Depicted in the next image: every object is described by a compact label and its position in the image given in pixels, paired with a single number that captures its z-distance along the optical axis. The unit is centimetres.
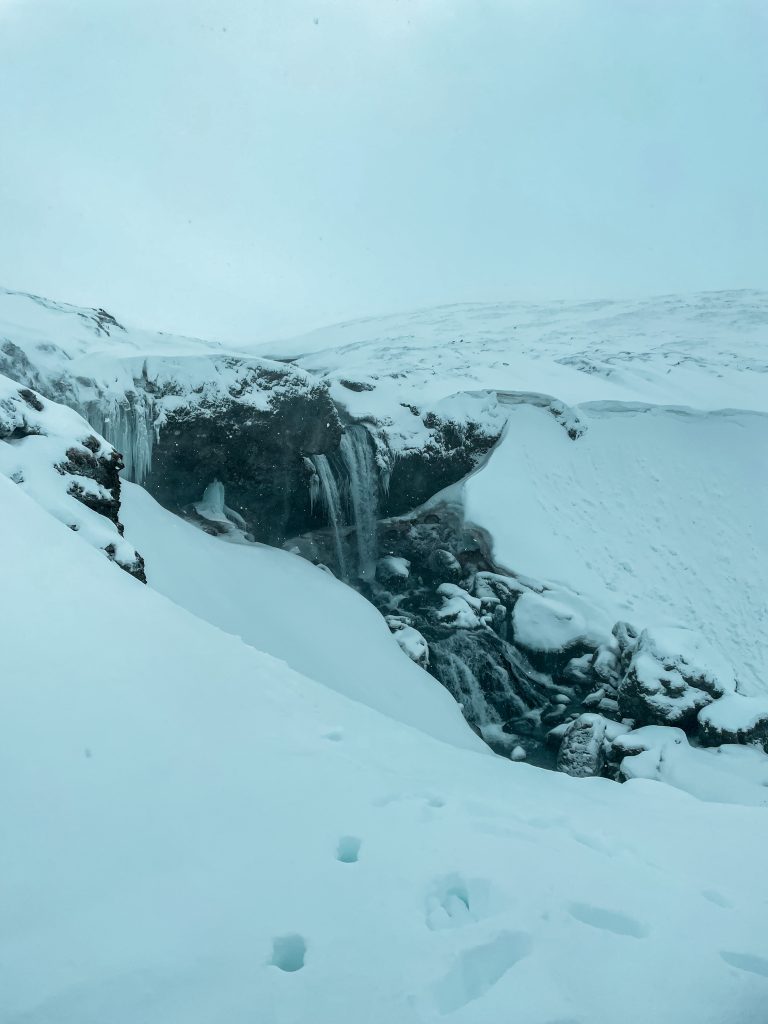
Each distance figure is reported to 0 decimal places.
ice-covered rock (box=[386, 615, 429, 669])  1186
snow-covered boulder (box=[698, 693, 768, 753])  1003
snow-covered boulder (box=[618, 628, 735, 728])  1048
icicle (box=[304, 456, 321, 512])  1490
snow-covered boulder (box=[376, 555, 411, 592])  1450
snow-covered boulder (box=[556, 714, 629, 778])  1031
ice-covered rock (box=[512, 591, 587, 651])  1235
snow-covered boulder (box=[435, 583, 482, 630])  1275
